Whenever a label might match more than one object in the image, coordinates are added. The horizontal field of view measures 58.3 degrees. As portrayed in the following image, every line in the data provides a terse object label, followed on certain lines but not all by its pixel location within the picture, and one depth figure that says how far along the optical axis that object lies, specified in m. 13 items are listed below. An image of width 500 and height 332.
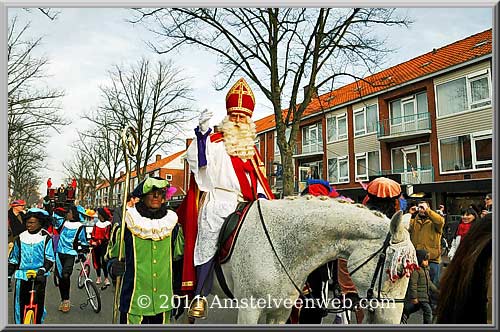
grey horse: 3.42
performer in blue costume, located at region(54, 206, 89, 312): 7.75
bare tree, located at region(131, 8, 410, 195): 9.89
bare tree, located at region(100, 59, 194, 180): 13.69
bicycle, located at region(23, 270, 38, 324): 4.99
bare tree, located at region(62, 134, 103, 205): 19.06
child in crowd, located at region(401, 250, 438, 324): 4.98
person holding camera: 6.77
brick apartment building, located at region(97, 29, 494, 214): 14.98
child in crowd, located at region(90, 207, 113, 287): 10.02
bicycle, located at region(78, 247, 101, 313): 7.96
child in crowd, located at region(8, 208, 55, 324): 5.20
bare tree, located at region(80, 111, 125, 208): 14.35
